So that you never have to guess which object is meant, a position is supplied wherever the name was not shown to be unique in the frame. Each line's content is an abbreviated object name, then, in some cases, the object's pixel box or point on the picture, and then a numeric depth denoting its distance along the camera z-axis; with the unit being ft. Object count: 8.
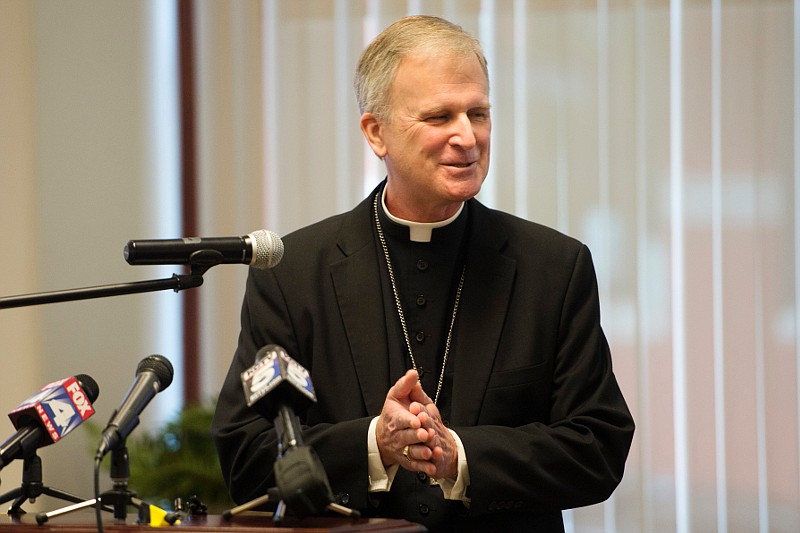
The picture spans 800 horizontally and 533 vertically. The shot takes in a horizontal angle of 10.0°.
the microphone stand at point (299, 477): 15.96
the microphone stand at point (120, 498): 16.31
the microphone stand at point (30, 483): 16.56
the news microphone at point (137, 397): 16.20
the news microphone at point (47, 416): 16.47
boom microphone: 16.46
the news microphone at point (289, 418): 15.97
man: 17.36
